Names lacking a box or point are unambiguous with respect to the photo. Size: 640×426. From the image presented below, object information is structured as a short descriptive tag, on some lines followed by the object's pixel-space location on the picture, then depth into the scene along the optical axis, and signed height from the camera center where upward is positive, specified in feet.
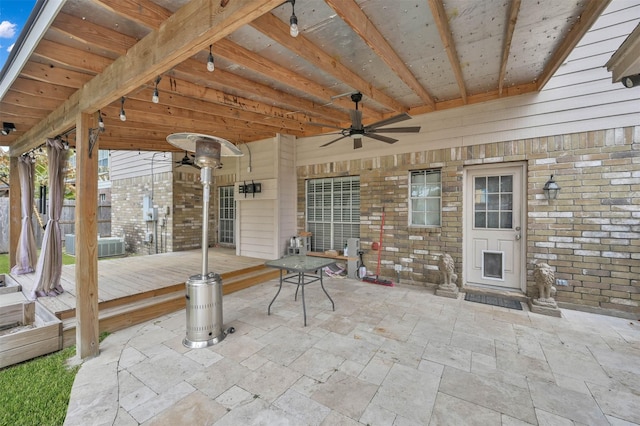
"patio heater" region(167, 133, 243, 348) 9.27 -2.79
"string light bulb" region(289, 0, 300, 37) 5.14 +3.63
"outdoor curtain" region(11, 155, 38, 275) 15.57 -0.84
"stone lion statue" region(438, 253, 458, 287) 14.46 -3.24
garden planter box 8.40 -4.33
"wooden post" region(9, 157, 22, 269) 16.42 +0.18
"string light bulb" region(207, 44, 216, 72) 6.79 +3.80
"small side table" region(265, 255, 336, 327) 11.30 -2.41
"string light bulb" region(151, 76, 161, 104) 8.85 +3.89
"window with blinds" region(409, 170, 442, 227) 16.03 +0.83
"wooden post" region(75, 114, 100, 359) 8.73 -1.13
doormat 13.01 -4.64
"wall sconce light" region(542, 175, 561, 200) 12.40 +1.03
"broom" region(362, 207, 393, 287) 16.49 -4.39
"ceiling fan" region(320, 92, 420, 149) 11.68 +3.92
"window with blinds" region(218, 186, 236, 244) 26.37 -0.46
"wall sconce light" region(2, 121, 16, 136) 12.96 +4.18
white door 13.92 -0.82
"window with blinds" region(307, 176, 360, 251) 19.48 +0.02
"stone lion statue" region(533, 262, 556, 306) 11.98 -3.29
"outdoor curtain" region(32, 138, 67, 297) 12.21 -1.09
